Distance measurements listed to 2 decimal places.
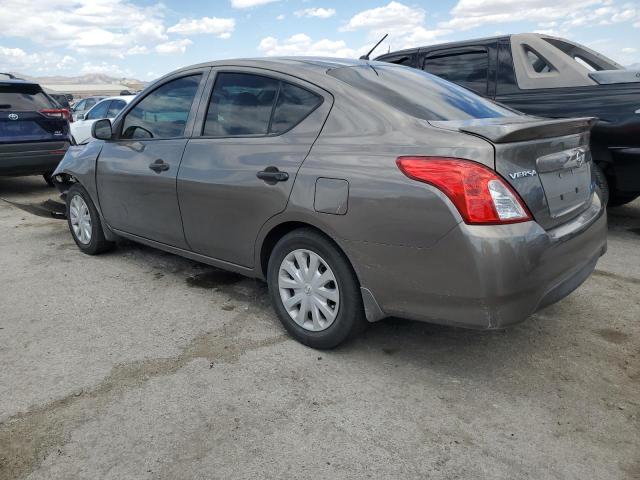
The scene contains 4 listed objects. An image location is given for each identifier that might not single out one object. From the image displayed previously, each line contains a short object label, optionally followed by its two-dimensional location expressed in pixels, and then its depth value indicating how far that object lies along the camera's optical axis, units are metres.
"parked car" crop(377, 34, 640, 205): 4.83
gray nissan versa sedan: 2.38
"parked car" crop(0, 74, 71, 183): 7.36
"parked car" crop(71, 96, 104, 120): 16.52
